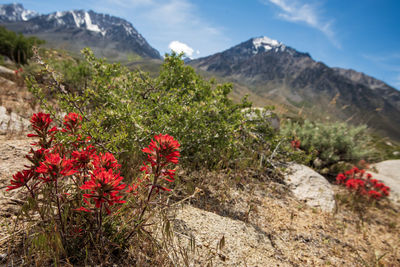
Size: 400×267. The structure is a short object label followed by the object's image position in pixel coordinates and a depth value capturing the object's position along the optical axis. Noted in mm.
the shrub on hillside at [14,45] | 11391
